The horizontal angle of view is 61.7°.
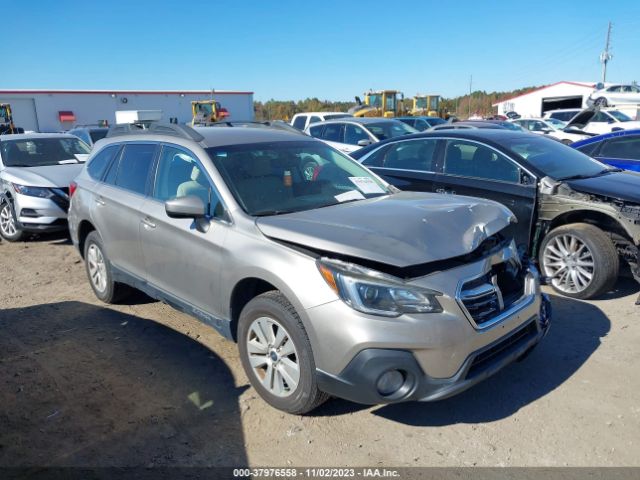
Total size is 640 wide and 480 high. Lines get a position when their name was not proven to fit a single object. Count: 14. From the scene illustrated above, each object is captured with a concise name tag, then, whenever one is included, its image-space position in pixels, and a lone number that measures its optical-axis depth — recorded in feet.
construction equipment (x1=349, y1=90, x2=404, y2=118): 91.86
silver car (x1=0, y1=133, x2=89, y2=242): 26.61
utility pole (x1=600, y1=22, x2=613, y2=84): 193.43
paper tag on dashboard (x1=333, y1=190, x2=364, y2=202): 13.26
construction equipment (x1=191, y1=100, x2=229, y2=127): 107.04
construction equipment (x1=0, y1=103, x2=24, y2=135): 92.77
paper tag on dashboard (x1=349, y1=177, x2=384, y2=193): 14.14
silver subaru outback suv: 9.57
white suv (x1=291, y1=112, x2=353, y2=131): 64.81
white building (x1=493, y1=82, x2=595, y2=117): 136.05
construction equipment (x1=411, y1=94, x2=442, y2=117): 108.88
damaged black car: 16.65
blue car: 24.93
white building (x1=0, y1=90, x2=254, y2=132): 116.16
